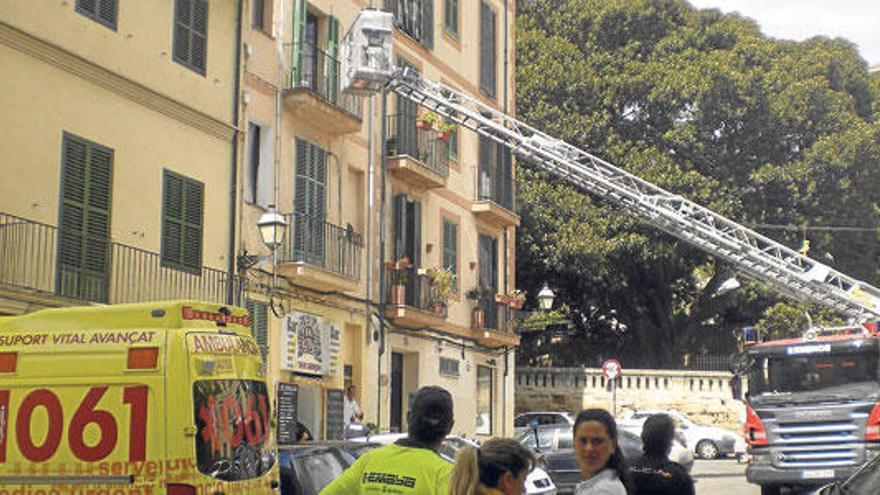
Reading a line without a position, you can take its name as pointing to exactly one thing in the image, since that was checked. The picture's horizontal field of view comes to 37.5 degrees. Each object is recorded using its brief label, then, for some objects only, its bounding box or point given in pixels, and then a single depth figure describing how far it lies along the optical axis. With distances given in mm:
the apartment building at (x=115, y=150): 17859
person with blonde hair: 5250
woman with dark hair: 6488
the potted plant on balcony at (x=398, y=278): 27516
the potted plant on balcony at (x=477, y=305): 31781
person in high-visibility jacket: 6227
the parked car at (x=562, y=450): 21297
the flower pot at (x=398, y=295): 27500
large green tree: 42781
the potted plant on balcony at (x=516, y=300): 33250
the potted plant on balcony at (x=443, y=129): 28203
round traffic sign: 32094
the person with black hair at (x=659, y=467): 7484
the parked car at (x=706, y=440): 37531
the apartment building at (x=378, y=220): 23703
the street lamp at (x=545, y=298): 31500
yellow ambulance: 9977
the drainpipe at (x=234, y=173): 22047
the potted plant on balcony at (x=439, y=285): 28406
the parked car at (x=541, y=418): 35975
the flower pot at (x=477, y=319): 31734
